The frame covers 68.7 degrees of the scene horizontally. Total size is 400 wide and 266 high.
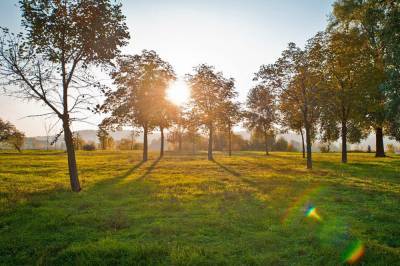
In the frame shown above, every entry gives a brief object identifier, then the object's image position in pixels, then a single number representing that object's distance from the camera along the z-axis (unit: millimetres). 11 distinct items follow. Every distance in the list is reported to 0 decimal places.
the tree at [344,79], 32969
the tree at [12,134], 88431
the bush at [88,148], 91794
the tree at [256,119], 64812
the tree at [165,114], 45591
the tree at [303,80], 32094
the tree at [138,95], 43656
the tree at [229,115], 52594
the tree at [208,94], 51750
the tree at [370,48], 34094
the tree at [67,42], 18438
